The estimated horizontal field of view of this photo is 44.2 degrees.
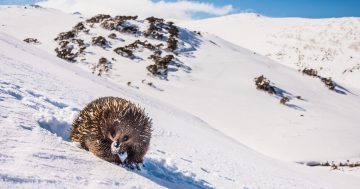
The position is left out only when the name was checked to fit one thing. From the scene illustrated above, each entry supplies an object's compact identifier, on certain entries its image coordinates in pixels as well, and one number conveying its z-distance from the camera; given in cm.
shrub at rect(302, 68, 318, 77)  2695
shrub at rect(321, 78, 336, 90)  2523
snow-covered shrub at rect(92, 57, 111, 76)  2090
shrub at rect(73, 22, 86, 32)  2776
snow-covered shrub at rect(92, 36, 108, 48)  2459
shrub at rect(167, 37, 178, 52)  2512
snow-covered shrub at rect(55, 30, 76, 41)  2623
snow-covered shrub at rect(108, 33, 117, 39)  2580
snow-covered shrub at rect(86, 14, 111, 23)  3050
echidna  445
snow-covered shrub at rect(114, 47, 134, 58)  2338
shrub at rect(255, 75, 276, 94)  2221
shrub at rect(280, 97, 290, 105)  2105
